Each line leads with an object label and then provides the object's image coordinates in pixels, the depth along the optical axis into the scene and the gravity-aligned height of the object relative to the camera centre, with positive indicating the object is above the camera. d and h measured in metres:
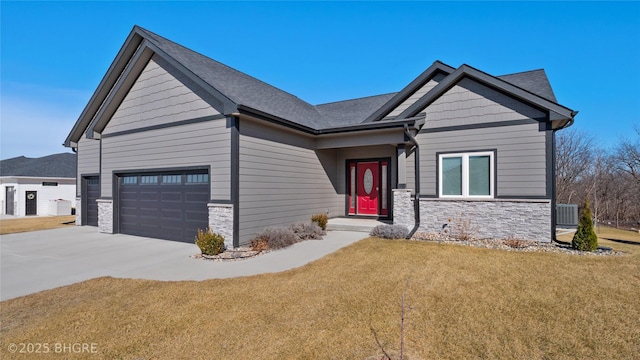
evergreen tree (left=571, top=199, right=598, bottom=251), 7.20 -1.36
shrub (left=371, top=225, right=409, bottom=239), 9.14 -1.62
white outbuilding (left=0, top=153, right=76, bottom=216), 21.42 -0.63
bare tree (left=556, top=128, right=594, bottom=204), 22.19 +1.77
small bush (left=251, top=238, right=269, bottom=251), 8.18 -1.83
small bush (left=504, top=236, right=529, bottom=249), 7.99 -1.75
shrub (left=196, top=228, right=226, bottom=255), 7.61 -1.67
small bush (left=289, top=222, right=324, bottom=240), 9.48 -1.67
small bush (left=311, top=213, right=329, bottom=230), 10.53 -1.44
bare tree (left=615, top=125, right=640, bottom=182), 21.34 +1.92
